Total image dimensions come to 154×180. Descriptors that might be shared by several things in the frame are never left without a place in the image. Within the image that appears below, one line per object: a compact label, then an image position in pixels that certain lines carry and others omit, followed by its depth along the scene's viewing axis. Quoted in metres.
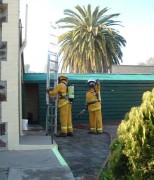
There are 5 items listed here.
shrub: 3.48
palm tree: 28.86
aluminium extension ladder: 10.32
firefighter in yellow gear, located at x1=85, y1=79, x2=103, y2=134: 11.80
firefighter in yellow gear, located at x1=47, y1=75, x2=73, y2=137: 10.76
